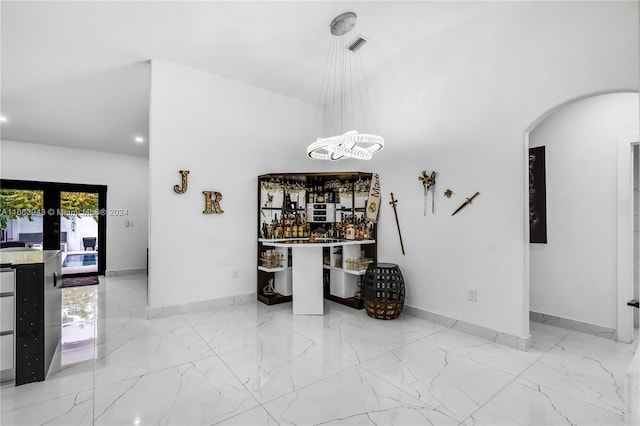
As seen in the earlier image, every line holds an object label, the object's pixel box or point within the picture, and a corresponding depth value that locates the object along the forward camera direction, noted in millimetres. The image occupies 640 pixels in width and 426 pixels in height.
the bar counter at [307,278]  3867
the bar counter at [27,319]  2191
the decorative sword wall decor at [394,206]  4000
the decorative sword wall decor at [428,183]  3603
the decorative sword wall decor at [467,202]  3225
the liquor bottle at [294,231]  4551
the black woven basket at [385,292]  3607
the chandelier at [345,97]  3105
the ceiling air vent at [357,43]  3508
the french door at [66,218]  6500
